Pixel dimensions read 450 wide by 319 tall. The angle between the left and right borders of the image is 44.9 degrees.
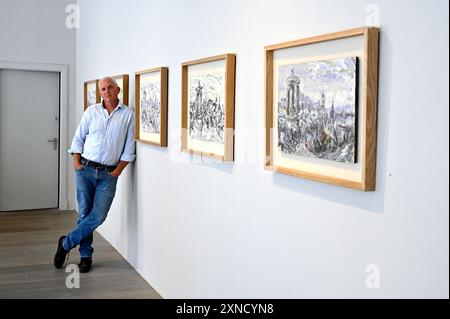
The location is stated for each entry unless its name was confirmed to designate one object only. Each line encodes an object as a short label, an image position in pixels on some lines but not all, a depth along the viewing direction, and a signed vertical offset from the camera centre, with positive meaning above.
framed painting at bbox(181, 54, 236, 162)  2.52 +0.11
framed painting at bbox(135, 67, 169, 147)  3.38 +0.15
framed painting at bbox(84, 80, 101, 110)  4.99 +0.34
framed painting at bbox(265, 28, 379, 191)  1.66 +0.08
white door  6.11 -0.14
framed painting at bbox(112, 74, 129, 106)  4.16 +0.33
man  3.94 -0.22
